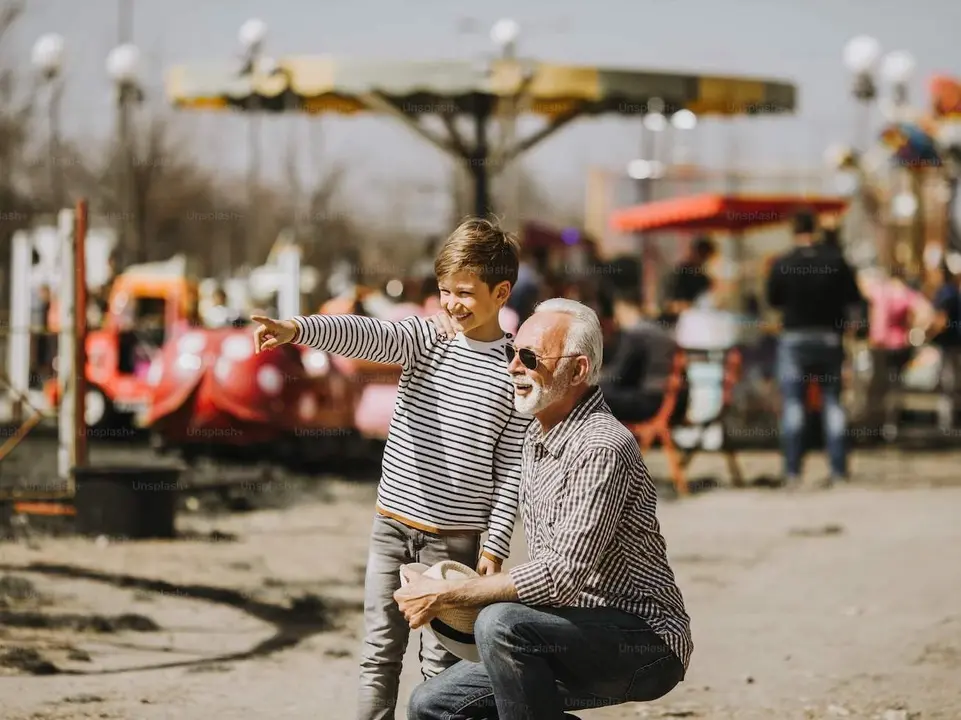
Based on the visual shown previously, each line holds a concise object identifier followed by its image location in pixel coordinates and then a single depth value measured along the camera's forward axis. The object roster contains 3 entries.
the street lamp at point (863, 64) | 25.47
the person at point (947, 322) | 16.52
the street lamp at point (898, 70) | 27.28
